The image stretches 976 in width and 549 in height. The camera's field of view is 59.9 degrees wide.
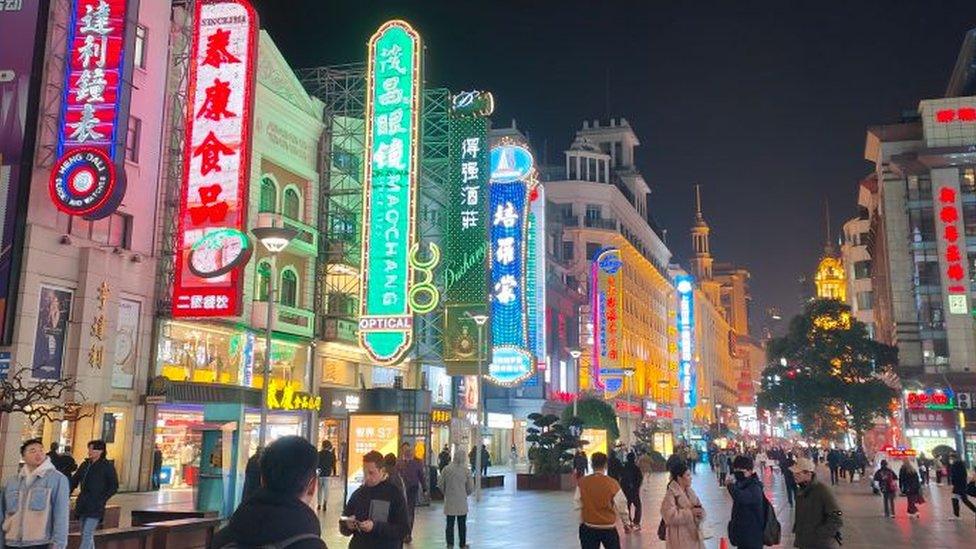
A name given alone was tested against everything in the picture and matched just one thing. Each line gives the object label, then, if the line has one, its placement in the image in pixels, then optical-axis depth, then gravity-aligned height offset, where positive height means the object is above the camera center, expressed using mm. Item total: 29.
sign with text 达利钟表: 24469 +9027
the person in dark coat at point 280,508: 3729 -378
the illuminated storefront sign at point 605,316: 68188 +9083
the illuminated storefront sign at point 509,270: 43188 +7848
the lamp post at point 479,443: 27594 -604
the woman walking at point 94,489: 10750 -870
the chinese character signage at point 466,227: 38562 +9177
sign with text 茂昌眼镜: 32875 +8081
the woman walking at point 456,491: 14789 -1148
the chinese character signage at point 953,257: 60844 +12261
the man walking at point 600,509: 9734 -935
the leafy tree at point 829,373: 52250 +3557
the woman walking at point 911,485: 23984 -1542
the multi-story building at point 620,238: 77312 +18109
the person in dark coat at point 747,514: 9406 -946
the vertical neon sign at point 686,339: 103125 +10675
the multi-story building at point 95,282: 24531 +4211
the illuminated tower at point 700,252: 188500 +39049
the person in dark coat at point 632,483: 19375 -1264
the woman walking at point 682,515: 9203 -942
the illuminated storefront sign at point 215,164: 27844 +8445
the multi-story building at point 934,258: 60719 +12638
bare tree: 23172 +675
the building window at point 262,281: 33938 +5674
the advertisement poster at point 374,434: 23453 -270
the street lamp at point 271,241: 15984 +3500
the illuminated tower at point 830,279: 148625 +26183
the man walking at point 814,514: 8570 -854
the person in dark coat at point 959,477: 21688 -1195
